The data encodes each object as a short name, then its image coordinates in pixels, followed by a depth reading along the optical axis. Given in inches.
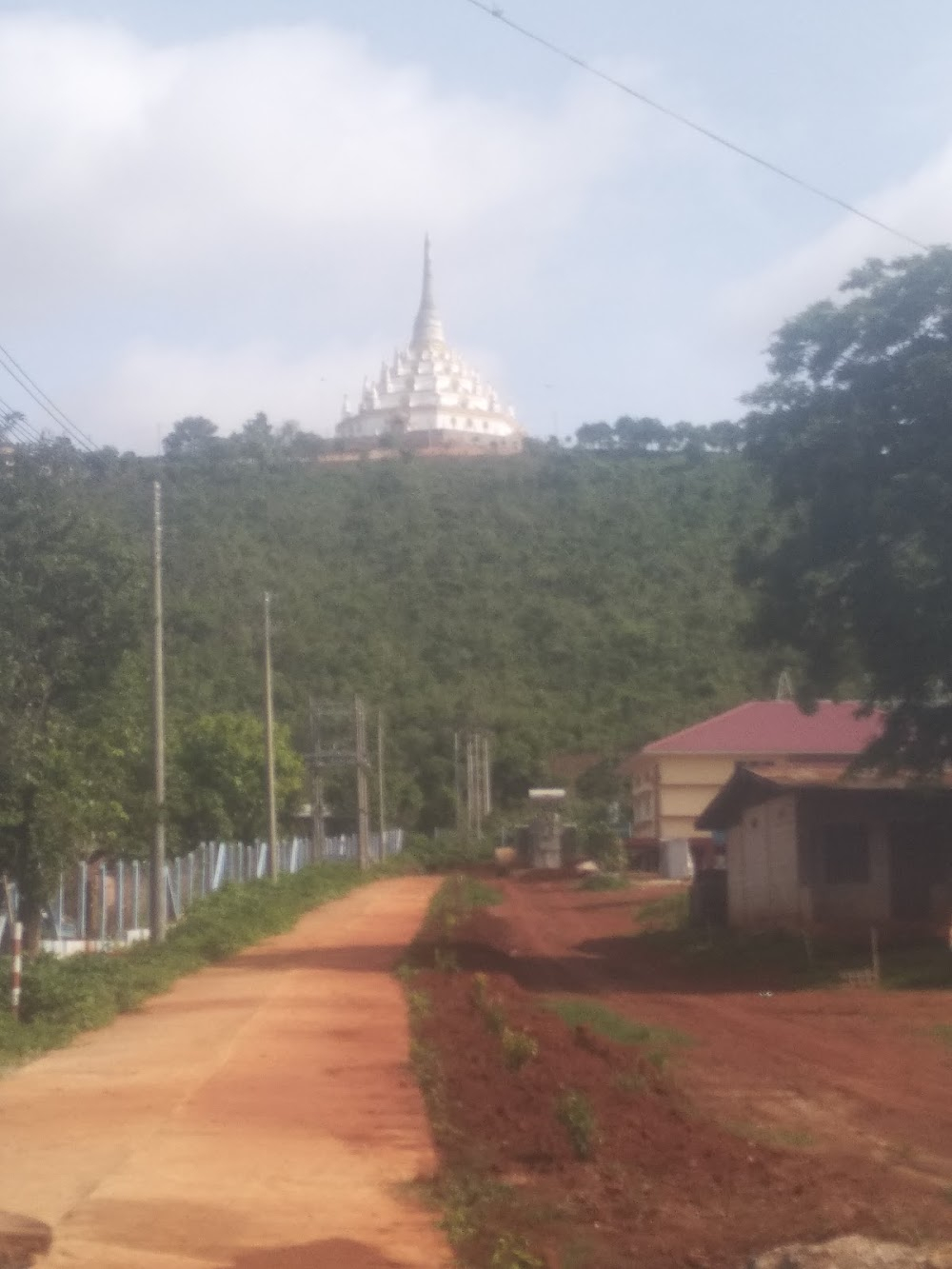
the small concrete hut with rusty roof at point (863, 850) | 1056.8
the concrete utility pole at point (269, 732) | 1625.2
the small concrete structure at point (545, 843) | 2468.0
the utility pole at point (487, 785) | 3159.5
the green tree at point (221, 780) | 2090.3
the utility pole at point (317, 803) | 2327.8
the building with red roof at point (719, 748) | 2146.9
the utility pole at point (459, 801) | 3164.4
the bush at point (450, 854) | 2797.7
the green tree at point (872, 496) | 870.4
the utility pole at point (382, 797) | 2738.7
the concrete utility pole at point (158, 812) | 1058.1
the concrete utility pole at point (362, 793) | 2253.9
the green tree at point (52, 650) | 929.5
